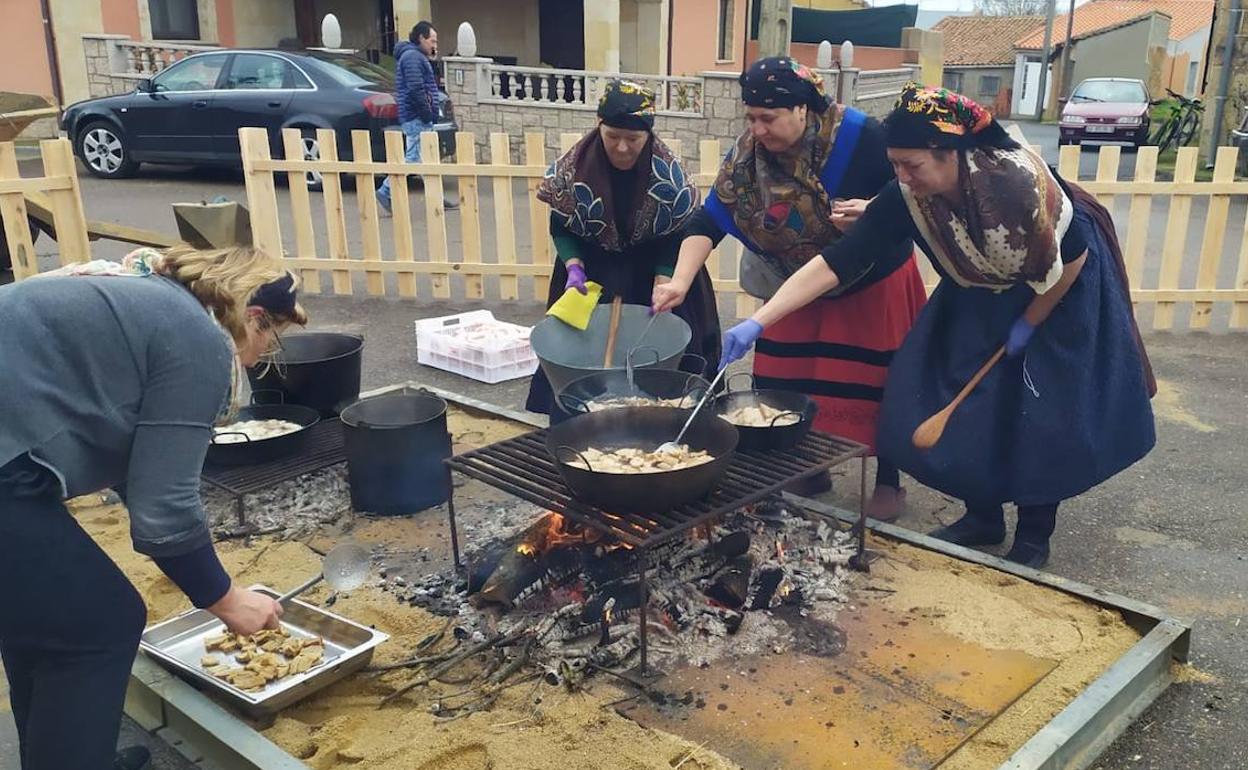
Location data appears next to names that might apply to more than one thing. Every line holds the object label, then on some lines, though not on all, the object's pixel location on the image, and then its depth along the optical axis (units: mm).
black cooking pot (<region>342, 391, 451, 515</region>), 4254
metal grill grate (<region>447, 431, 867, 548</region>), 2996
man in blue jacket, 11078
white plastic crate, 6352
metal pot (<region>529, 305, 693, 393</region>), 4293
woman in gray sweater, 2166
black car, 12664
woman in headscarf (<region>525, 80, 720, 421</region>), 4184
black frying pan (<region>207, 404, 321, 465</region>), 4332
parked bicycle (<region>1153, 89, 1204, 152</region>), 21812
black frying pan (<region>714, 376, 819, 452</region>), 3607
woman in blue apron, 3248
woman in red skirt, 3809
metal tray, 2977
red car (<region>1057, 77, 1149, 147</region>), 23375
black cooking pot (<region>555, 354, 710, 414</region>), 3801
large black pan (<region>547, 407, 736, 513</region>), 2994
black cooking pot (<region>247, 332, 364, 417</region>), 4766
